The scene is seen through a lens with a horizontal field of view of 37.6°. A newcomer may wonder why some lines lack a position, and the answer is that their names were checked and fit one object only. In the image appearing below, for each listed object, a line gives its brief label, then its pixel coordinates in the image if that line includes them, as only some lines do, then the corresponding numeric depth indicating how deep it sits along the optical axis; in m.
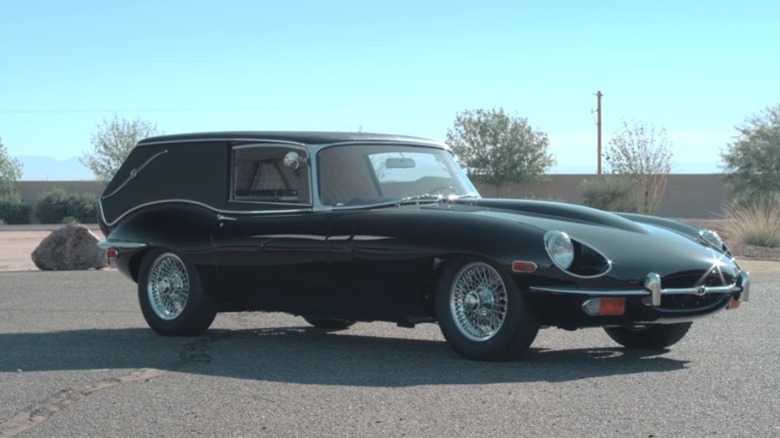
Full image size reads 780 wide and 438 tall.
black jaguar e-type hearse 7.42
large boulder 18.17
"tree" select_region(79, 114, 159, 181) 67.00
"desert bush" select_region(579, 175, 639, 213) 33.22
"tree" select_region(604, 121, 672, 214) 34.88
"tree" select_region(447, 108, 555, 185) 58.46
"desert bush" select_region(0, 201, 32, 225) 55.47
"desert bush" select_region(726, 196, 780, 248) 23.73
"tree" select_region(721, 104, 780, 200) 38.59
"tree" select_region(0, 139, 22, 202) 61.03
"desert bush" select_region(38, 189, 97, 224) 53.75
